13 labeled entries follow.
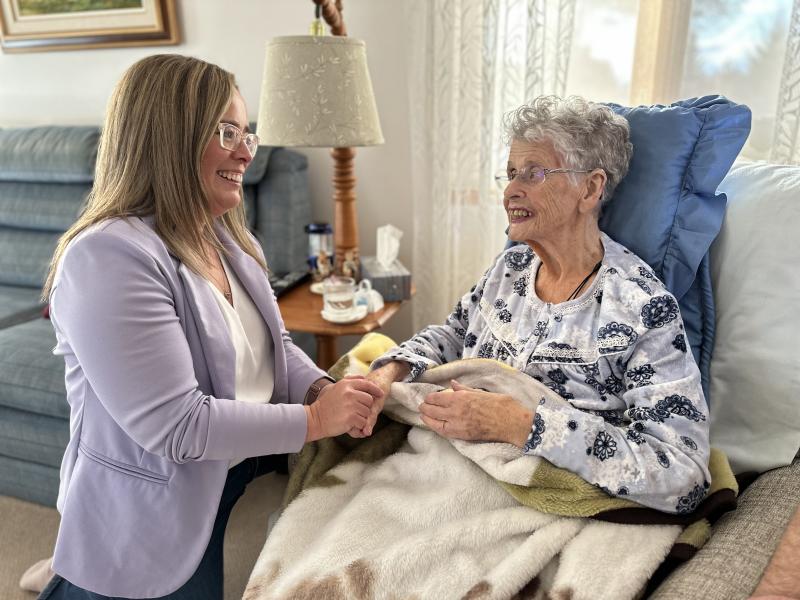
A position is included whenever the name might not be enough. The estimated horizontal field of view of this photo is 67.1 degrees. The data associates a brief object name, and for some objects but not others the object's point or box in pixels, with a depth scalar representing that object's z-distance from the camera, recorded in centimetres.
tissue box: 192
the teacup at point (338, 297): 173
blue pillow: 120
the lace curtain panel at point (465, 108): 180
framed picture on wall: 244
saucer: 174
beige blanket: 90
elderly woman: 99
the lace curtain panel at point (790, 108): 148
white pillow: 111
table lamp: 163
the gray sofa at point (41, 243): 180
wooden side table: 172
